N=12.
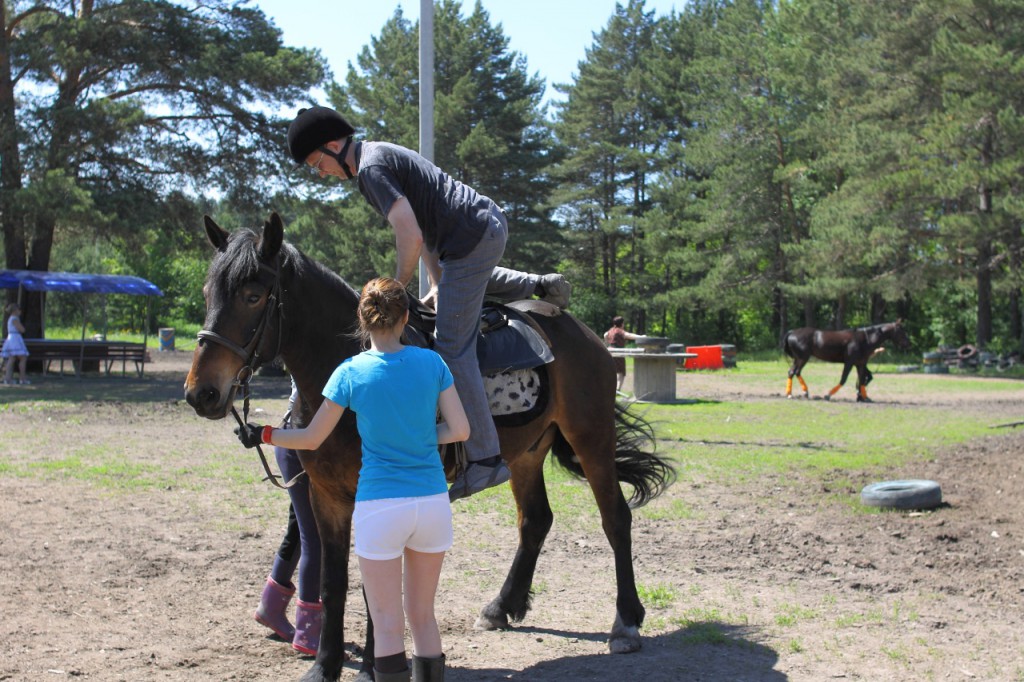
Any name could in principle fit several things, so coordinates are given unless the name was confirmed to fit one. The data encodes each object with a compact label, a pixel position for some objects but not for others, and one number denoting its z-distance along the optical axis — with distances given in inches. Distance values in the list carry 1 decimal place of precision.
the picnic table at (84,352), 948.0
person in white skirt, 850.1
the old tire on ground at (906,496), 326.0
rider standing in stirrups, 166.2
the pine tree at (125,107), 886.4
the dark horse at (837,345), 874.1
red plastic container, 1350.9
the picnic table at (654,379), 805.2
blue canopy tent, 967.6
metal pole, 346.3
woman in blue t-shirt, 134.3
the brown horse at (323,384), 154.9
